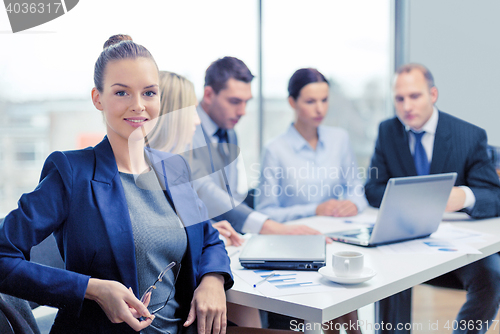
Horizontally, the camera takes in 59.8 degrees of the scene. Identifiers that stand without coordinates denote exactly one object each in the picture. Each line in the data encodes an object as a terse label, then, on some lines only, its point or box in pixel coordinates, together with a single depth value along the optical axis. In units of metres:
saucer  1.13
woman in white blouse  2.43
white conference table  1.03
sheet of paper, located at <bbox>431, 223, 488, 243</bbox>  1.67
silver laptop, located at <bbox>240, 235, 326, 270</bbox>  1.28
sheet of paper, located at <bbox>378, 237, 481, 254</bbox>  1.47
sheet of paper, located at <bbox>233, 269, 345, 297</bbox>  1.11
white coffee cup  1.15
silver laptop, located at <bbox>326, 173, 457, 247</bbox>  1.42
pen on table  1.16
